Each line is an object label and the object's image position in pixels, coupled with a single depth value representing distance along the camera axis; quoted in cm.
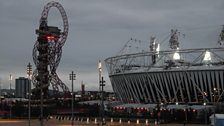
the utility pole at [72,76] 8132
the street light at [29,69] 7565
